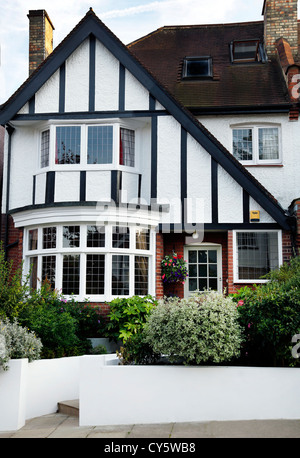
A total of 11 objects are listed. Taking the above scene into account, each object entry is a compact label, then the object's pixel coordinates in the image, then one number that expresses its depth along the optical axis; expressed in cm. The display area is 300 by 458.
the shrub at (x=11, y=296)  846
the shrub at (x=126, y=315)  1032
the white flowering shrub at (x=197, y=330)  706
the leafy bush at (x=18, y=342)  762
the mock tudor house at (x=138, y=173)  1146
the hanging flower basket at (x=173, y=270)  1192
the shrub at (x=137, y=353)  776
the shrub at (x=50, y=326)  883
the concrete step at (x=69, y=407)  784
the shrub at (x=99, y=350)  984
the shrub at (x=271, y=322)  709
